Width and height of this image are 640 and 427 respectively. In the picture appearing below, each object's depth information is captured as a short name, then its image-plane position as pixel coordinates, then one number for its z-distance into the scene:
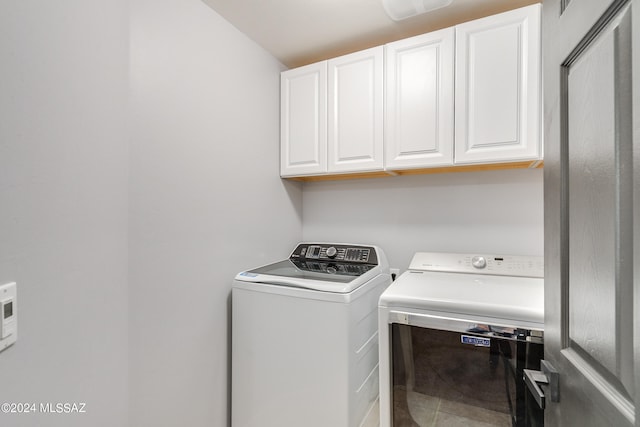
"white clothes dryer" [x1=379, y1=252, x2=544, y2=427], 1.07
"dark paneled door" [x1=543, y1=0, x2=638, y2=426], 0.45
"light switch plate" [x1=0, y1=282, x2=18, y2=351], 0.71
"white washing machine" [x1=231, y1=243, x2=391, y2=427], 1.34
